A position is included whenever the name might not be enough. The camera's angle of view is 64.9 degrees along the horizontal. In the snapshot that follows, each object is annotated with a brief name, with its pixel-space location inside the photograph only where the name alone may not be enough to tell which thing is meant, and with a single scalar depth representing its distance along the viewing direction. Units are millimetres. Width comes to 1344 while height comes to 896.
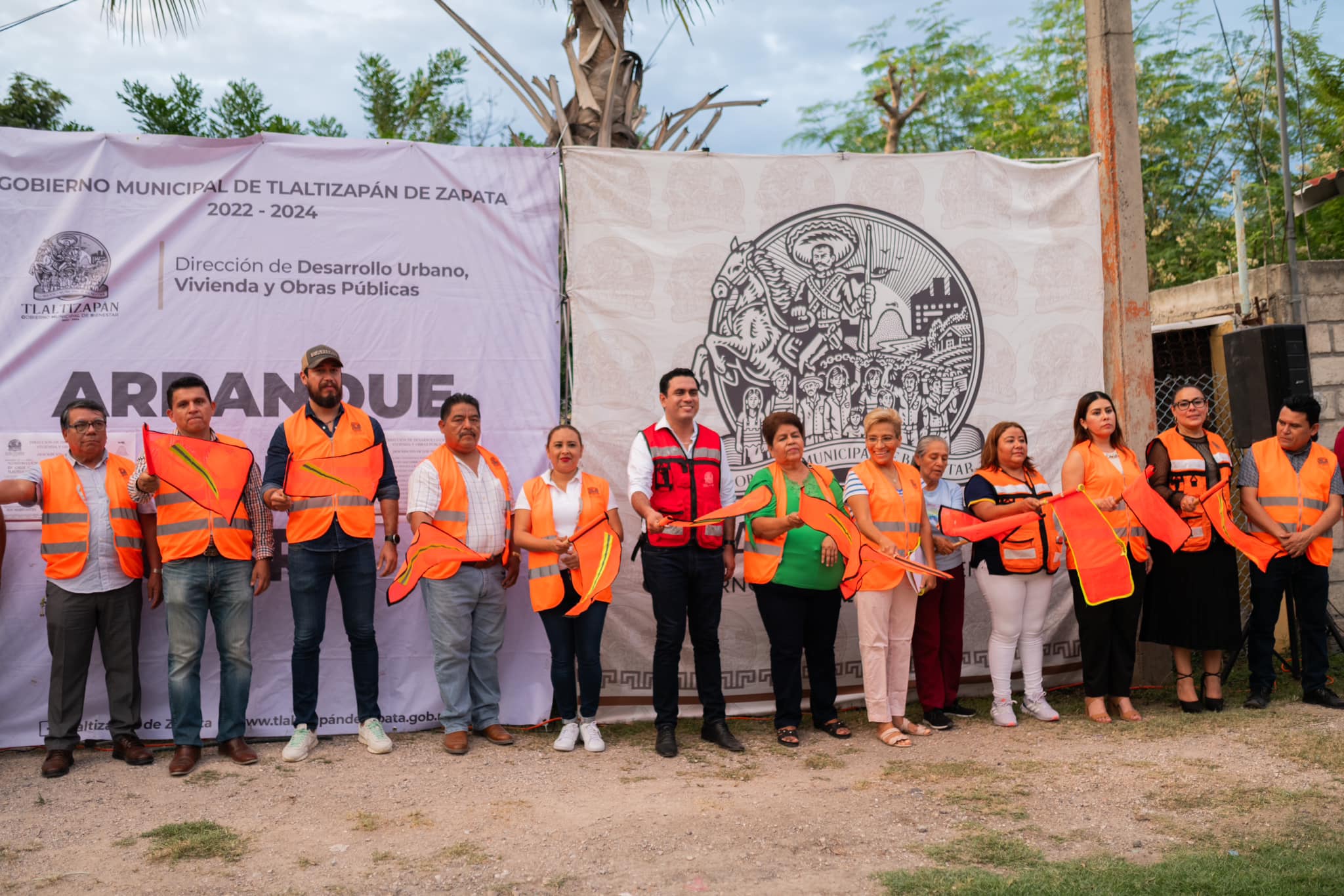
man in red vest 5055
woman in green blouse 5145
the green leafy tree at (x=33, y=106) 16594
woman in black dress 5617
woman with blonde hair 5273
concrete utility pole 6555
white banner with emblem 5871
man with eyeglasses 4926
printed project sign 5379
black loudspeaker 6094
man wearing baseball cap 5055
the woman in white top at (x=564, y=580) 5164
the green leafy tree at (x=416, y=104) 20375
